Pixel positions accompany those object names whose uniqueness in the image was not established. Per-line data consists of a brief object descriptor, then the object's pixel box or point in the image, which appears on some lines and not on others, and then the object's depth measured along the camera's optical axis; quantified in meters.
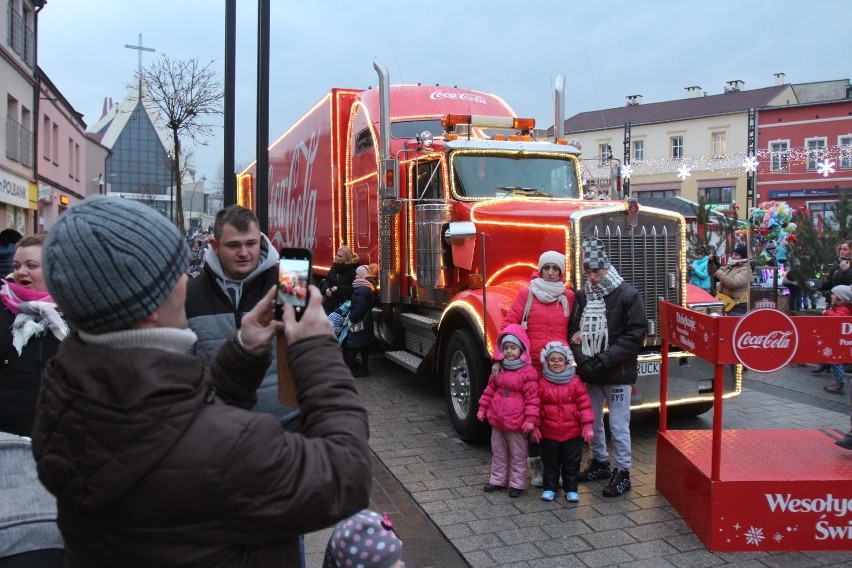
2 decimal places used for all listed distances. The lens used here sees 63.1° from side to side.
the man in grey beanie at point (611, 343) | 5.03
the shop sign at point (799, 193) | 40.66
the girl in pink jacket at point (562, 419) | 4.89
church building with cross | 72.50
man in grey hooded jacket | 2.88
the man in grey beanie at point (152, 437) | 1.26
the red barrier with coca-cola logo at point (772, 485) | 4.02
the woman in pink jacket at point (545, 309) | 5.27
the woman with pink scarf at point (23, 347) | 3.13
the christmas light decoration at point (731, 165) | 9.07
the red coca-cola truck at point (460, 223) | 6.13
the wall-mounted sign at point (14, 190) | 18.66
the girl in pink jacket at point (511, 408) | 4.92
